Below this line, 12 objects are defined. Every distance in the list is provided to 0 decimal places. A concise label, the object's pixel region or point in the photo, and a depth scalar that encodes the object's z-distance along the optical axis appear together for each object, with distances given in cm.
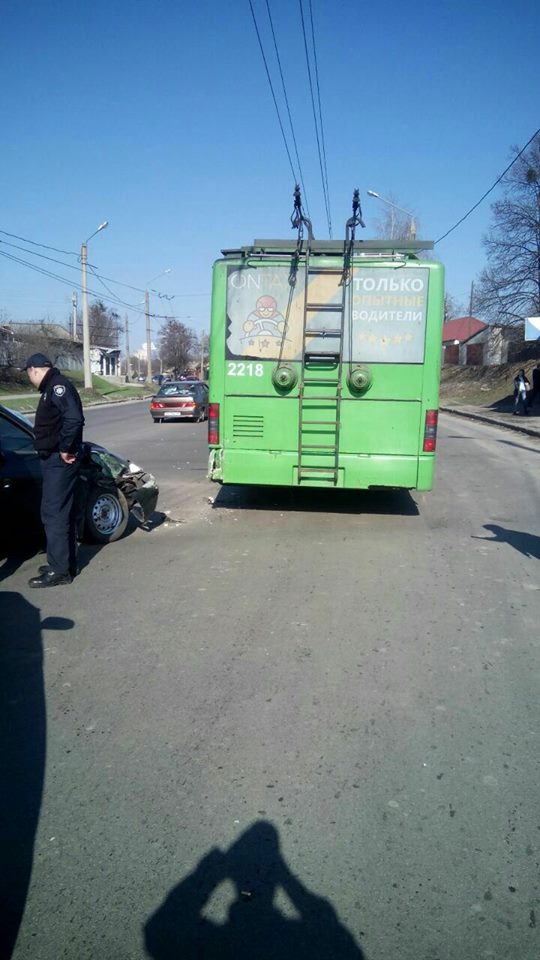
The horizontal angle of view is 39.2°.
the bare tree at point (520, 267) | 4072
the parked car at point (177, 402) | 2664
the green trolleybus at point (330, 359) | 852
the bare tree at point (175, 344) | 9219
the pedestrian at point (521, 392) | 3011
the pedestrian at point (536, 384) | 3244
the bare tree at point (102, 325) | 9706
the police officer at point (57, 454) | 608
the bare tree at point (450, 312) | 9388
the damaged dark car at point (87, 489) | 690
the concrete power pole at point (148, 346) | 6351
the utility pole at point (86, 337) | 3994
